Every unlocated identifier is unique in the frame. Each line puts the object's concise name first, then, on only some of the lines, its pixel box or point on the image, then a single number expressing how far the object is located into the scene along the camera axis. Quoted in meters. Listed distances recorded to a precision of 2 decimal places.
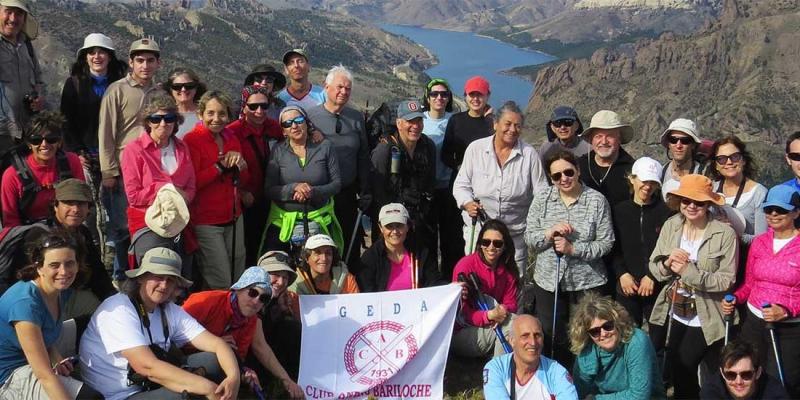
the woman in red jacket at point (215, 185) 7.03
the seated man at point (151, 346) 5.29
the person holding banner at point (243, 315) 5.84
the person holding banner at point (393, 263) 6.80
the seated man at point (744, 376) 5.40
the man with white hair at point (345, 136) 7.77
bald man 5.56
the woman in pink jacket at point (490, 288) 6.68
